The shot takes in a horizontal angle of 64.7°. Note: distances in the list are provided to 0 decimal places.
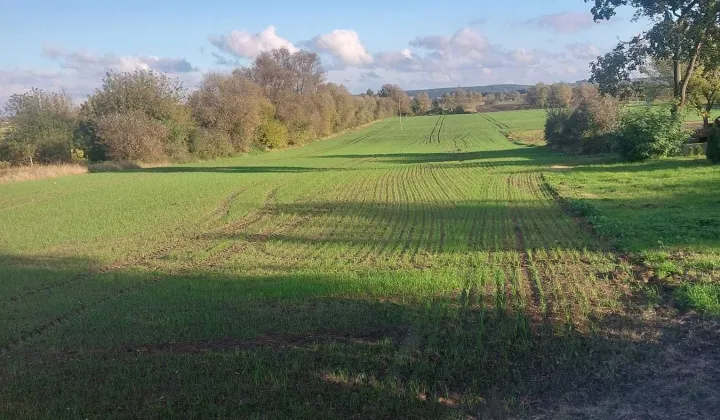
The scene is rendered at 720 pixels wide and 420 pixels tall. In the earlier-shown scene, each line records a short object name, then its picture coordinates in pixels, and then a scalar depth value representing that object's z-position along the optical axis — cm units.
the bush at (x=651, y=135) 2880
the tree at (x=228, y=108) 6047
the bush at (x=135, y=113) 4925
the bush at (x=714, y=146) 2491
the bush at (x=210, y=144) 5722
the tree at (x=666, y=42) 2683
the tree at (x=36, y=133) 5003
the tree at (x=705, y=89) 3769
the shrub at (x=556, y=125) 4628
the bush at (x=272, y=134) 7038
